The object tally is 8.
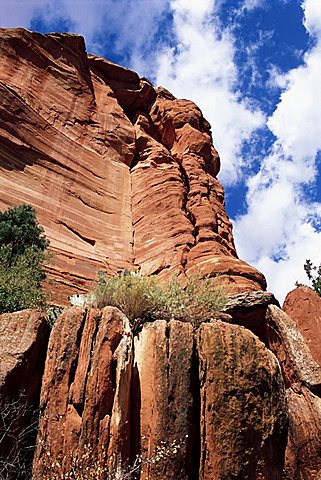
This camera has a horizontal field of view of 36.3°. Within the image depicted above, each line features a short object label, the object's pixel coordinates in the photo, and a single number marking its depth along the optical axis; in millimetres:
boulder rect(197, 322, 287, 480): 6520
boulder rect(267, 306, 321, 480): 7762
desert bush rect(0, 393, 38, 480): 6497
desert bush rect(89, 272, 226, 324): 8945
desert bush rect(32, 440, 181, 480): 6043
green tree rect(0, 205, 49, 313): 10096
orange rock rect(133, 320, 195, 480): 6486
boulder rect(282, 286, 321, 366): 11211
